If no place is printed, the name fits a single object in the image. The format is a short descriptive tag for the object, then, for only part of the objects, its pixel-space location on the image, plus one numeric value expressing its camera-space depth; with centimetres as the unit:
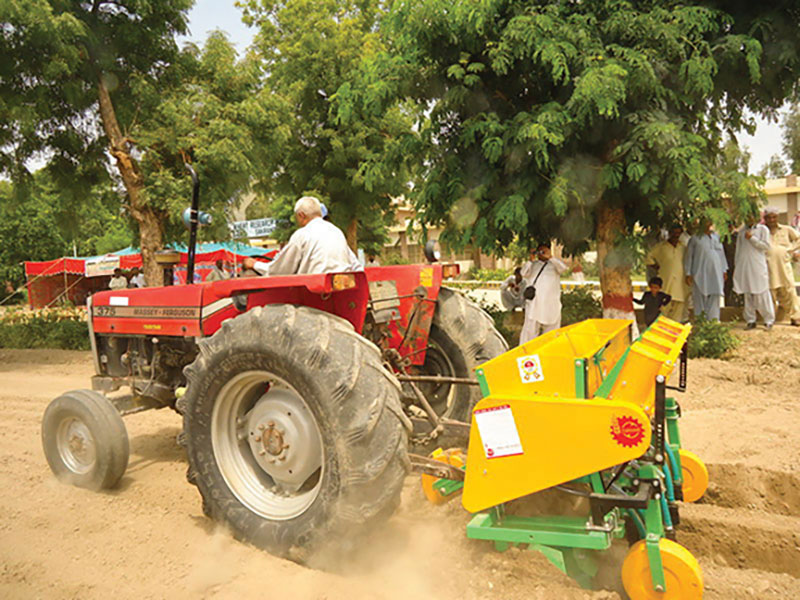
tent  1723
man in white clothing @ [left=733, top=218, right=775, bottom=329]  859
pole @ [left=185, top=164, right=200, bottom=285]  379
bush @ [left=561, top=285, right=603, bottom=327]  875
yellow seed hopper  230
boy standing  766
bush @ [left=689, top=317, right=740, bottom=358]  737
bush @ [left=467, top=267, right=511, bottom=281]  2624
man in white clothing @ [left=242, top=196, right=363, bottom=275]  320
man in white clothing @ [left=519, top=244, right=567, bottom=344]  716
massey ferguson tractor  262
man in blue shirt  845
